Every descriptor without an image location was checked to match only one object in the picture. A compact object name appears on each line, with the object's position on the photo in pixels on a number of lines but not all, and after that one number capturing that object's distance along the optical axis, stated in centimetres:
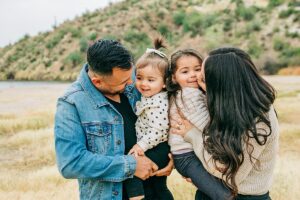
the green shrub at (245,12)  4862
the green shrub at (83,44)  5288
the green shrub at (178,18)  5431
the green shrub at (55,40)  5884
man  303
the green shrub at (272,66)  3500
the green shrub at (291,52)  3758
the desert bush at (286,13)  4506
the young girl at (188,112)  328
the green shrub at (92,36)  5436
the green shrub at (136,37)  5225
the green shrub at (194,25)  5031
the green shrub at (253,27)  4525
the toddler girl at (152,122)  336
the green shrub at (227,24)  4844
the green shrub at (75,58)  5072
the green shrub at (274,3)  4862
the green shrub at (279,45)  4006
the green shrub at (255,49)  3988
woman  305
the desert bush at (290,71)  3298
